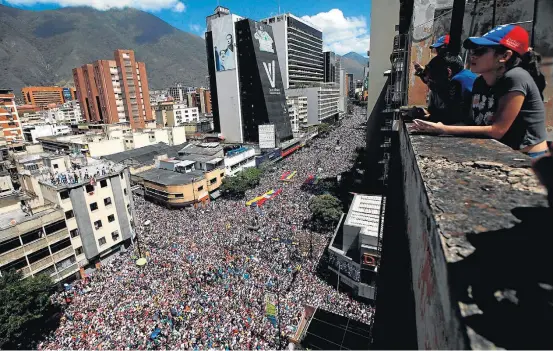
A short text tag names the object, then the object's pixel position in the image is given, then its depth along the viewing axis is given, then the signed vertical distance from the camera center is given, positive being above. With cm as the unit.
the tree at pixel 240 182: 3166 -867
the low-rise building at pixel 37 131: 5509 -315
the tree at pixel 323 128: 7000 -680
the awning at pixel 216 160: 3349 -635
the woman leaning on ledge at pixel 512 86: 275 +4
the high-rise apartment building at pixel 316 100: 7200 +7
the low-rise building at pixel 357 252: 1549 -881
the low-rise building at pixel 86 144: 4028 -464
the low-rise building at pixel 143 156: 3609 -649
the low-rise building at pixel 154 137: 4519 -465
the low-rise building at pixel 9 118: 4678 -22
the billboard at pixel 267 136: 4575 -523
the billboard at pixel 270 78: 5131 +451
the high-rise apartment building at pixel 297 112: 6419 -238
